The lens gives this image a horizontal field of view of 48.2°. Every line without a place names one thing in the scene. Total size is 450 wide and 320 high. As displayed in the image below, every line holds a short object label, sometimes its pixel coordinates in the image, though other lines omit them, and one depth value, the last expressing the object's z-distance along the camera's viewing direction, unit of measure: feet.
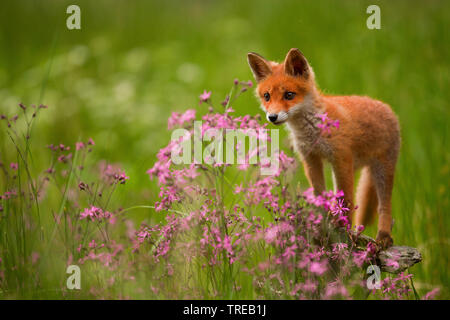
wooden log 10.11
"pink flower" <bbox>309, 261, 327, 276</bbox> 7.57
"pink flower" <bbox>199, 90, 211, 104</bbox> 8.71
